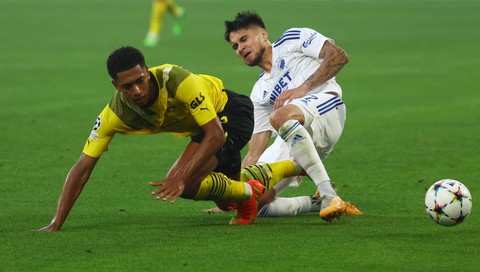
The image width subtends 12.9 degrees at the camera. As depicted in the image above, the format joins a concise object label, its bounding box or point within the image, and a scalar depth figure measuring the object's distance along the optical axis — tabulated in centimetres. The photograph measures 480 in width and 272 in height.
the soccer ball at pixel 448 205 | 1476
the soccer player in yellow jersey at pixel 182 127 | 1434
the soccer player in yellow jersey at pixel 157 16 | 5533
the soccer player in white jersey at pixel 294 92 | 1631
